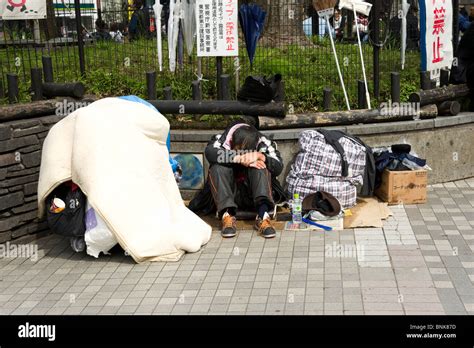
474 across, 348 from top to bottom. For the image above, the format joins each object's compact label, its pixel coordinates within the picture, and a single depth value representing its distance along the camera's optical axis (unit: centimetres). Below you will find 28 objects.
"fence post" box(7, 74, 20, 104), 863
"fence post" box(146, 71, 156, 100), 935
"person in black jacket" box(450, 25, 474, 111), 1013
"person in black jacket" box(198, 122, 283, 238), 793
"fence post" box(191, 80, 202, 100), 927
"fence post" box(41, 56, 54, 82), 891
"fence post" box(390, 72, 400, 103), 952
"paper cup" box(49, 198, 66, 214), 727
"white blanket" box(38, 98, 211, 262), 694
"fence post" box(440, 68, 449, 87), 1017
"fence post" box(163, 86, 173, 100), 918
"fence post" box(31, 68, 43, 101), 866
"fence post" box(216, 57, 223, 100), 928
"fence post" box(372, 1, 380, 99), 969
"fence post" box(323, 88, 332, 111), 933
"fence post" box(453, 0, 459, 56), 1047
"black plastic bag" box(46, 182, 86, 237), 720
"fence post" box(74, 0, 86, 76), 974
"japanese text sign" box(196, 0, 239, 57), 898
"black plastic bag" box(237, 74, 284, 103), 869
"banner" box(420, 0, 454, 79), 950
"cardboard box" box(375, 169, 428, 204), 857
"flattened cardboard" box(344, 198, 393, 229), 795
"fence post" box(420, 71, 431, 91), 962
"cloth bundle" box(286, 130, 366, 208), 837
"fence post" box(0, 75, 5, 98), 888
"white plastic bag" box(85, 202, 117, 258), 704
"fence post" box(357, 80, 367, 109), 959
